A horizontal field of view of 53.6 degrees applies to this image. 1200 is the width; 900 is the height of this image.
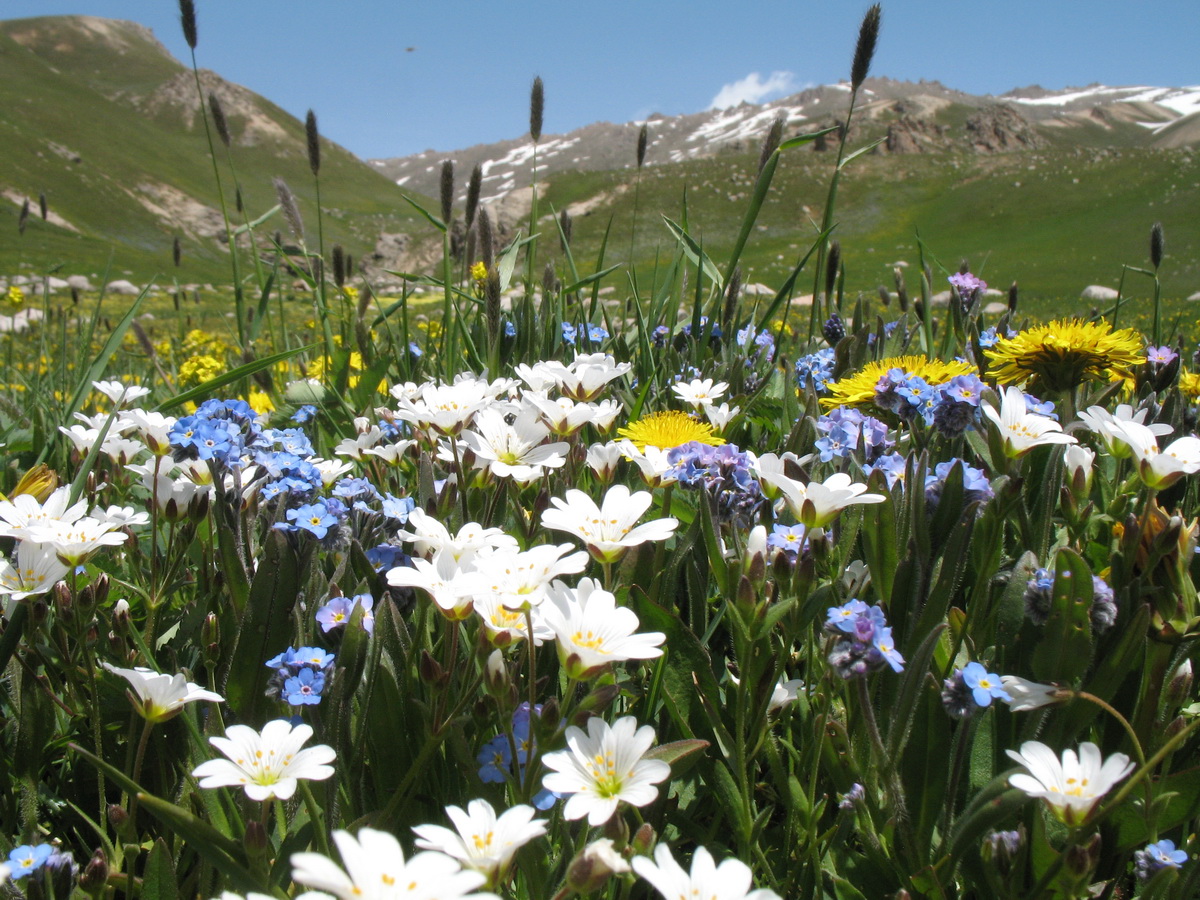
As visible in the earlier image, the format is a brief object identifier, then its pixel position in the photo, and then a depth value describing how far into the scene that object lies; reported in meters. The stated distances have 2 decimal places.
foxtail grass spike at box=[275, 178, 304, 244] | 0.40
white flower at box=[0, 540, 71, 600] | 0.19
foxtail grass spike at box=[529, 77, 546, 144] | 0.39
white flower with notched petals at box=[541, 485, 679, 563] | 0.18
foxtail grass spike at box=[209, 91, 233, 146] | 0.39
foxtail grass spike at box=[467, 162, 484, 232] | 0.38
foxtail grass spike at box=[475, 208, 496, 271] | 0.41
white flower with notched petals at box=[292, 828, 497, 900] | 0.13
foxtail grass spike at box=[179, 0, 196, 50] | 0.36
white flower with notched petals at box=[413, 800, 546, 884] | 0.14
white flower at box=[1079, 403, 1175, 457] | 0.20
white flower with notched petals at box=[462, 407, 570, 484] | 0.22
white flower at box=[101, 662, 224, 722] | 0.16
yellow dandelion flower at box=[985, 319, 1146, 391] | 0.26
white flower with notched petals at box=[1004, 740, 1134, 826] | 0.15
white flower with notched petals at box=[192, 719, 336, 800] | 0.15
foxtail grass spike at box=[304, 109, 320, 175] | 0.41
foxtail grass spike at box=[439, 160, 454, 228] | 0.37
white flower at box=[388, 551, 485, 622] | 0.16
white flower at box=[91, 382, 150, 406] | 0.26
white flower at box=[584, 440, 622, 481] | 0.23
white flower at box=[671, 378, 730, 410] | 0.28
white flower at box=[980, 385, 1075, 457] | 0.20
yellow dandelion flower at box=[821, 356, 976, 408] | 0.27
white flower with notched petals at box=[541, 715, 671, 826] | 0.15
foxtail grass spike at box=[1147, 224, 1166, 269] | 0.39
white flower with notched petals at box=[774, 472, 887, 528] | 0.18
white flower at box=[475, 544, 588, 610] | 0.16
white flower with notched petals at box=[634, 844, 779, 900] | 0.14
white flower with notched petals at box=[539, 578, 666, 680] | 0.16
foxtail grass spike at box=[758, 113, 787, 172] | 0.36
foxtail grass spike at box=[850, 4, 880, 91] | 0.33
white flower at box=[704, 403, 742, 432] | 0.27
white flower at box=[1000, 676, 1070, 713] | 0.17
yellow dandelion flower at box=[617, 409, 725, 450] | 0.26
